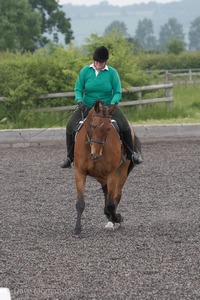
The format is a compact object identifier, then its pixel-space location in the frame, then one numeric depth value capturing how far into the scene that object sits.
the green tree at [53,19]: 88.06
